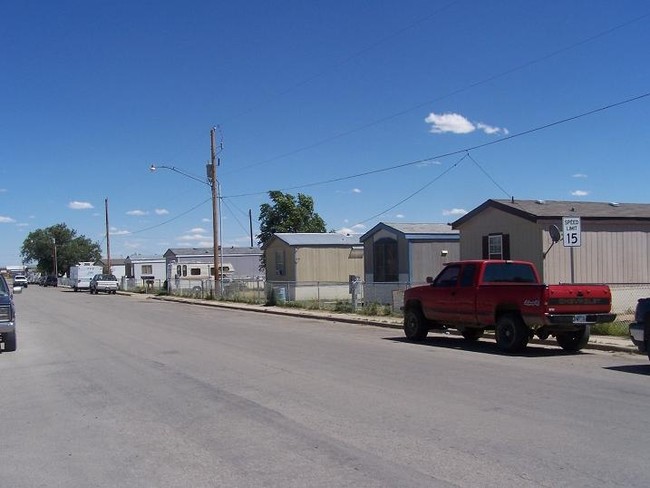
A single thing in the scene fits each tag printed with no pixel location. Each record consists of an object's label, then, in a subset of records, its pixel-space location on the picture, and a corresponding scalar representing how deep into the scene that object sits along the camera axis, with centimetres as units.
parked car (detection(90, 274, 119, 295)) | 5656
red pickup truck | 1312
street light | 3888
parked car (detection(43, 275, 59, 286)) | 9288
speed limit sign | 1555
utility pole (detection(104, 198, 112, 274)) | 6769
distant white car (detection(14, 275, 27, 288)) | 8012
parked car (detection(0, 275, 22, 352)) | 1443
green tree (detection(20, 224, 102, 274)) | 12088
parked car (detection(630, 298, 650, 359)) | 1140
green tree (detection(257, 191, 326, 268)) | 5953
